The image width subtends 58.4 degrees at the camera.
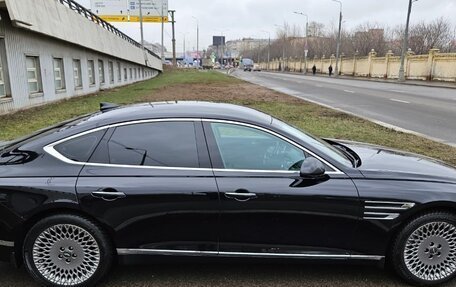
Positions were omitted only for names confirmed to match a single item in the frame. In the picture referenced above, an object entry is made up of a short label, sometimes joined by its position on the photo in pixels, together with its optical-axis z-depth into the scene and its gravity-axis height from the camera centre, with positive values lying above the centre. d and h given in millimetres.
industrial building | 12602 -127
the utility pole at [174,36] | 59006 +2126
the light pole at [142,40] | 42875 +996
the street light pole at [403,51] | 36375 +133
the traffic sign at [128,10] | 47156 +4536
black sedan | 3188 -1162
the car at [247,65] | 100688 -3485
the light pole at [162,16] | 48356 +3935
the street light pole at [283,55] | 111575 -1027
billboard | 126125 +3189
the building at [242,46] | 163000 +2171
